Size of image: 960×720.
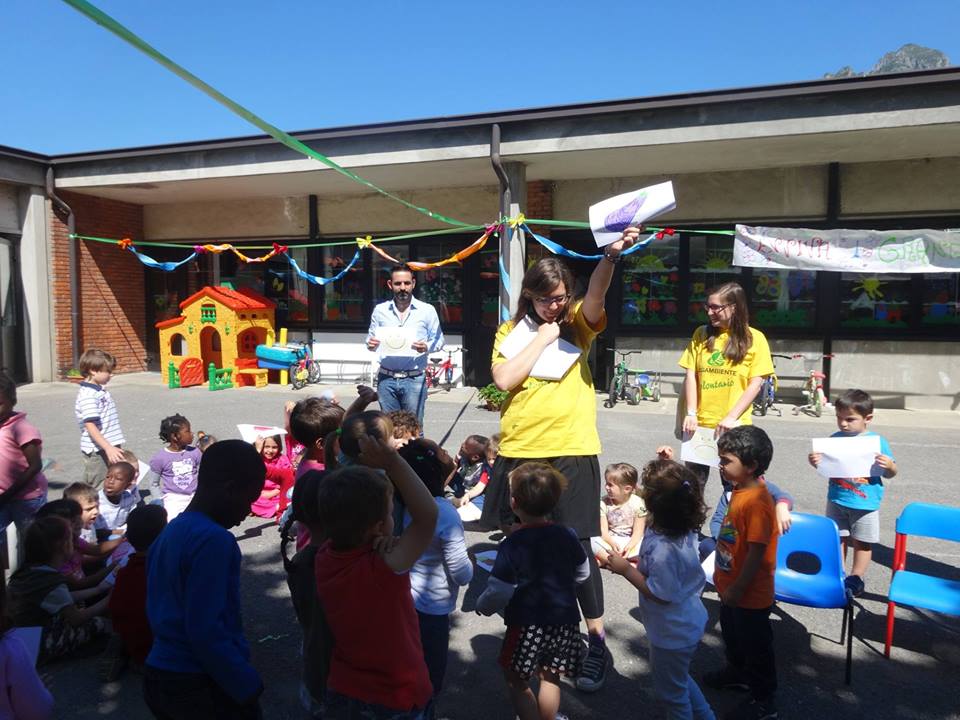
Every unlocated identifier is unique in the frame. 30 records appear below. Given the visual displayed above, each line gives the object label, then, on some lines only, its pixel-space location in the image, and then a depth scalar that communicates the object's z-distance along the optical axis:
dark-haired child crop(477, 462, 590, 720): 2.40
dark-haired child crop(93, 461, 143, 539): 4.60
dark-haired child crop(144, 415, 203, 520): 4.86
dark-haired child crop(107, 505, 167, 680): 3.01
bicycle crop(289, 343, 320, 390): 12.46
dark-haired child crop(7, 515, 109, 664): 3.04
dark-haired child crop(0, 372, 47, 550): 3.51
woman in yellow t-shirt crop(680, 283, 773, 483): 3.80
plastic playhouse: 12.54
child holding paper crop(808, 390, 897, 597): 3.64
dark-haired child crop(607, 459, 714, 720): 2.45
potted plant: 9.69
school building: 8.84
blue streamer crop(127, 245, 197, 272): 11.72
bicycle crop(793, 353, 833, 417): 9.49
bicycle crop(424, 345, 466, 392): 11.98
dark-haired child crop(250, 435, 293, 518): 5.23
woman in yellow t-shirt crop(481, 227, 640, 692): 2.86
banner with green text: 8.62
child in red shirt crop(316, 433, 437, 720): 1.85
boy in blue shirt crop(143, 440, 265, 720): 1.83
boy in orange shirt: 2.65
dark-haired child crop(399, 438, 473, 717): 2.47
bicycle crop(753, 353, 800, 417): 9.54
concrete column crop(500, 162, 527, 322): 9.87
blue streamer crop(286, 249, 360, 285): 11.38
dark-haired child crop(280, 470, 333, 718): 1.97
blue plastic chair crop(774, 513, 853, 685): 3.07
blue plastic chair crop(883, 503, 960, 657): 3.04
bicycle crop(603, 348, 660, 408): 10.55
